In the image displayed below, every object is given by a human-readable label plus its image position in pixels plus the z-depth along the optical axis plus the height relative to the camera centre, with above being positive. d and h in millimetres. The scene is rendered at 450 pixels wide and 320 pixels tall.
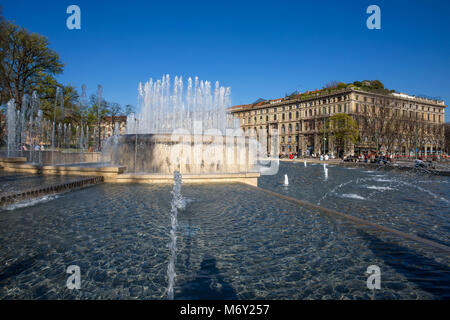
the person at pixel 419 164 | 21703 -388
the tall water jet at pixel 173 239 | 2831 -1277
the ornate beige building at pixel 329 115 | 44125 +10031
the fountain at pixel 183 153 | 11844 +266
